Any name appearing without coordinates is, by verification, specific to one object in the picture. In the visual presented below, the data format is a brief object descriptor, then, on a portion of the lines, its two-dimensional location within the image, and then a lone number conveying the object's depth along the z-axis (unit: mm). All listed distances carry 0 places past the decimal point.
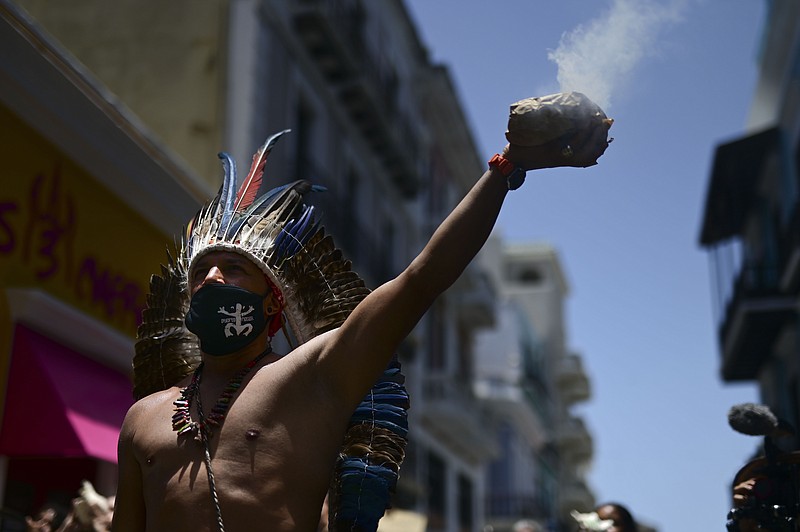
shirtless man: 2805
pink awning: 7520
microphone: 3668
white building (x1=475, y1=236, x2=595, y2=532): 34719
